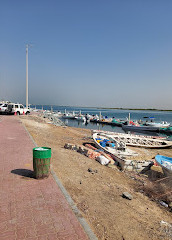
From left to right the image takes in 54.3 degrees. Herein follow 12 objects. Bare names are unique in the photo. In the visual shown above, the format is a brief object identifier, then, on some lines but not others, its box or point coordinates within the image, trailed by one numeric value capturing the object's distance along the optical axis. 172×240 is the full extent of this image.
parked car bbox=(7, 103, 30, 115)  27.36
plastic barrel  5.54
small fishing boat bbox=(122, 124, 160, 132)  35.59
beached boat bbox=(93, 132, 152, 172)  9.70
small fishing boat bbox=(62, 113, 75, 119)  55.20
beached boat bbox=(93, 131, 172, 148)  16.98
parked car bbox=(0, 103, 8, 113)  27.50
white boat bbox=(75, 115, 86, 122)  49.99
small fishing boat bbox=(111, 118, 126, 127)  42.36
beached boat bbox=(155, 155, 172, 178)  7.72
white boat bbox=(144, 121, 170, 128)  36.14
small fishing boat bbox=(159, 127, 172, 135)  34.81
